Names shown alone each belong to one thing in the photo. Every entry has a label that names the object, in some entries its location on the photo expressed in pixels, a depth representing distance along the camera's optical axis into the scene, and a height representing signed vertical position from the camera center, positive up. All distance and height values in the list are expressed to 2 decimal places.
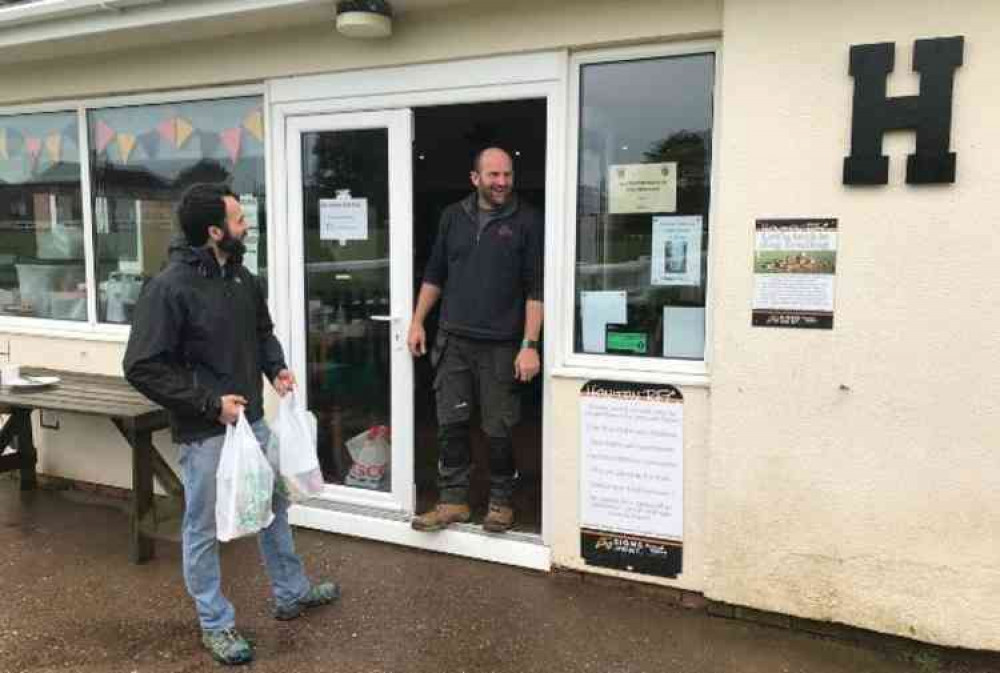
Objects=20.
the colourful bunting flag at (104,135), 5.05 +0.77
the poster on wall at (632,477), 3.57 -0.96
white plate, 4.65 -0.72
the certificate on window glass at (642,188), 3.60 +0.34
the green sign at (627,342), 3.72 -0.37
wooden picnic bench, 4.14 -0.83
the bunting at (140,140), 4.59 +0.73
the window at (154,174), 4.61 +0.51
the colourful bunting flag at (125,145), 4.99 +0.70
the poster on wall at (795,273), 3.17 -0.03
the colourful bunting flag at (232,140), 4.59 +0.68
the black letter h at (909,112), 2.92 +0.56
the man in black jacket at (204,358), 2.91 -0.37
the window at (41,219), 5.29 +0.26
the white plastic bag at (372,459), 4.41 -1.09
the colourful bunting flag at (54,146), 5.27 +0.73
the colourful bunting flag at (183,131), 4.77 +0.75
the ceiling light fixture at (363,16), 3.65 +1.10
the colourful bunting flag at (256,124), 4.50 +0.76
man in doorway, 3.91 -0.30
